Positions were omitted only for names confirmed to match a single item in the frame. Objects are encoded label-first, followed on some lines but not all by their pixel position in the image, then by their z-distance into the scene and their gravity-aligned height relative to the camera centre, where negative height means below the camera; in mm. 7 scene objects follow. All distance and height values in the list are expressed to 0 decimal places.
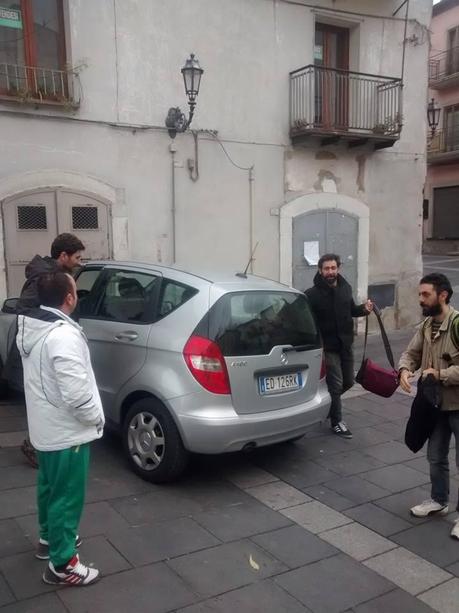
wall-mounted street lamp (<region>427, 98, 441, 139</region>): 12154 +2321
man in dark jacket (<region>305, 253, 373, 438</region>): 5426 -843
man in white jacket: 2824 -901
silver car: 4113 -1028
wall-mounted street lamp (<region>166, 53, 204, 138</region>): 7703 +1794
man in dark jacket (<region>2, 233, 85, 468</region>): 3900 -296
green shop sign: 7398 +2722
